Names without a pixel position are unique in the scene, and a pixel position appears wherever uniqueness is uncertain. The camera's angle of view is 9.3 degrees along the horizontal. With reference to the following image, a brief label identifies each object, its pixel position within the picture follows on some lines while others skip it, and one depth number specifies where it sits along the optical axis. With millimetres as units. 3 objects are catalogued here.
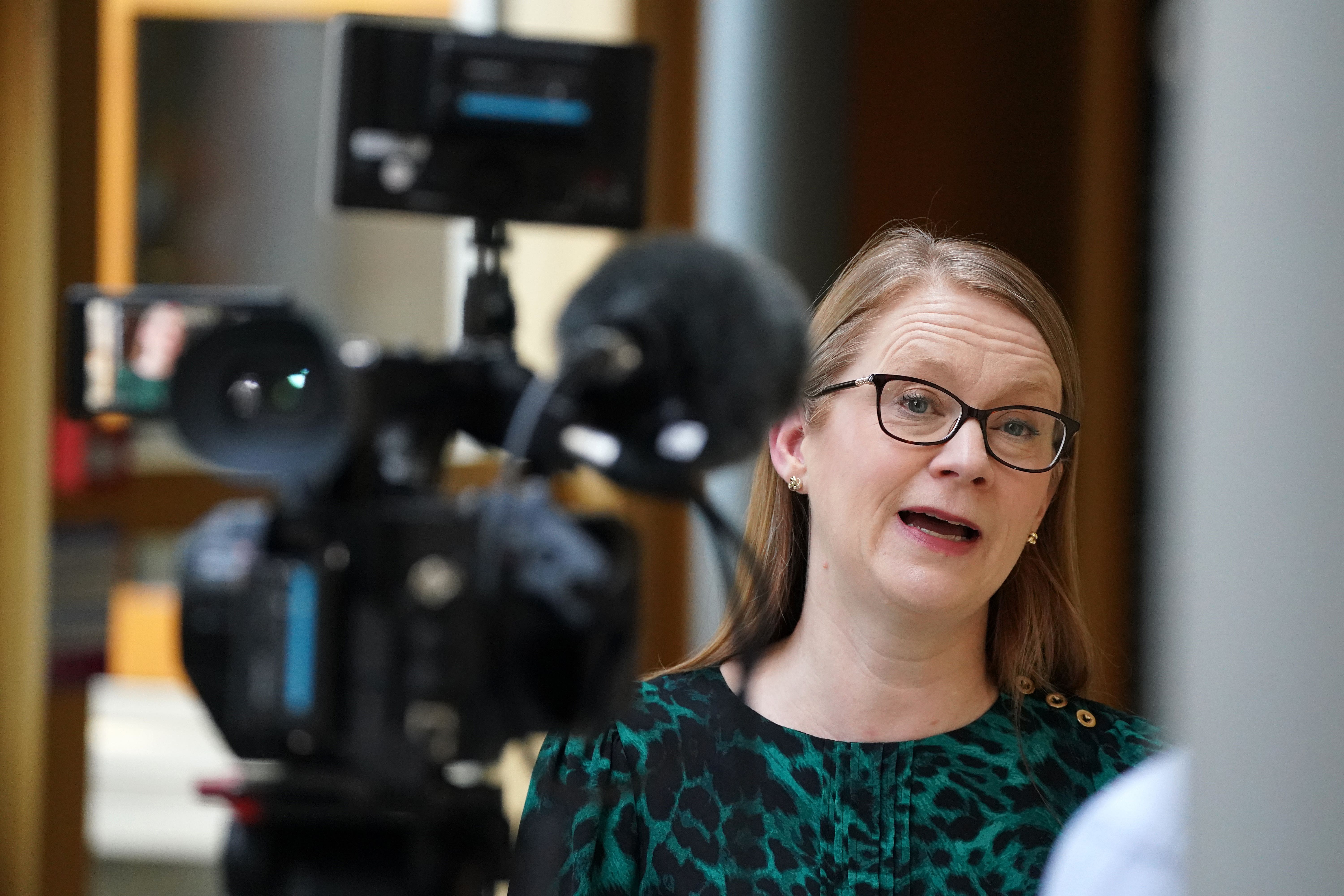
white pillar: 3641
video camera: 3727
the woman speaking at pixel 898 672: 4009
